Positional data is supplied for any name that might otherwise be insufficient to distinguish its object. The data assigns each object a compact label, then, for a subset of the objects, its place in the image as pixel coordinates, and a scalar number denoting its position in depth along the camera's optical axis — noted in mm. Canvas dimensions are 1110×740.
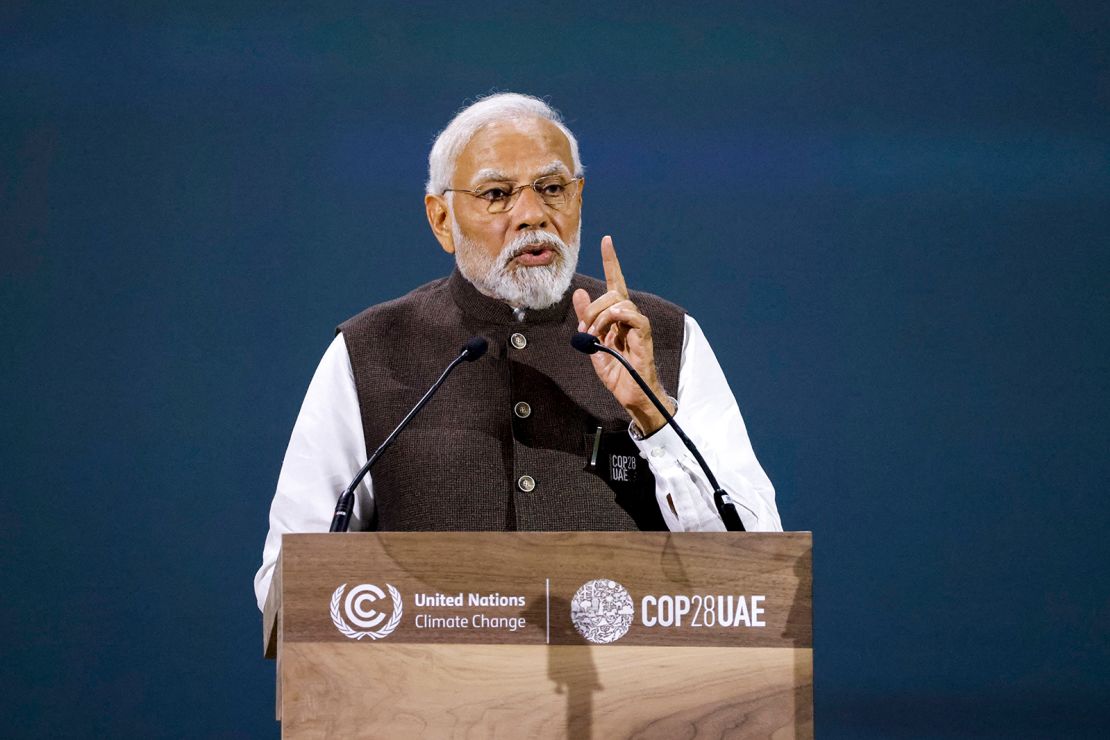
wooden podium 6645
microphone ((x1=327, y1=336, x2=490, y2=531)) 6787
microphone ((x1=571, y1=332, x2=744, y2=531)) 6801
